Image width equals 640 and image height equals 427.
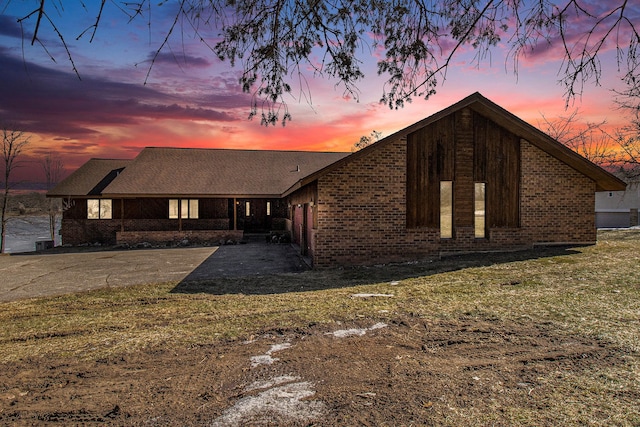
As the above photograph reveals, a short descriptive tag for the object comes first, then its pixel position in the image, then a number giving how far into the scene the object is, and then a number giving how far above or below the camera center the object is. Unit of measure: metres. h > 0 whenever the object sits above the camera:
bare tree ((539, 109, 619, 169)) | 26.30 +3.50
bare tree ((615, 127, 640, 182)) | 24.95 +3.10
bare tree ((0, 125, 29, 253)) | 27.80 +3.78
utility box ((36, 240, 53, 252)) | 24.56 -1.90
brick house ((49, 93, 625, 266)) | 13.05 +0.67
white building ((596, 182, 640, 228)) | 32.50 +0.18
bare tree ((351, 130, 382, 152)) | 57.81 +10.81
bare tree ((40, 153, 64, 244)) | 32.61 +0.56
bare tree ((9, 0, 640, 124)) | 5.68 +2.62
